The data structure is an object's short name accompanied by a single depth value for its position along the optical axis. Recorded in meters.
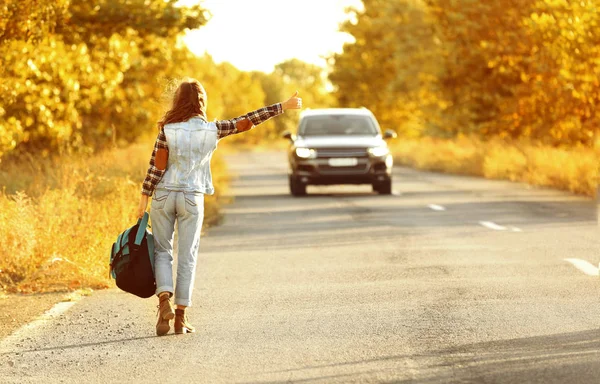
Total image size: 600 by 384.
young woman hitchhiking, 15.62
